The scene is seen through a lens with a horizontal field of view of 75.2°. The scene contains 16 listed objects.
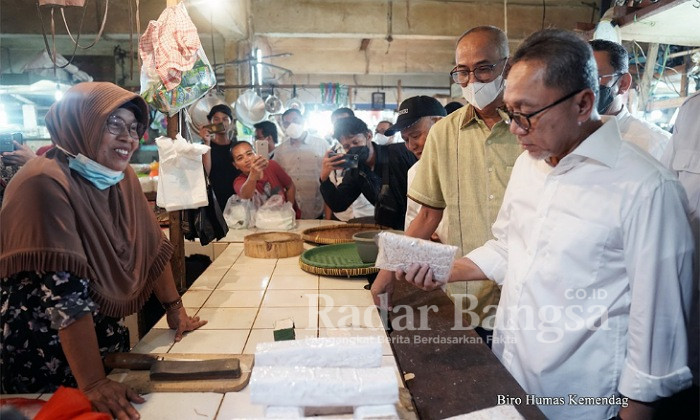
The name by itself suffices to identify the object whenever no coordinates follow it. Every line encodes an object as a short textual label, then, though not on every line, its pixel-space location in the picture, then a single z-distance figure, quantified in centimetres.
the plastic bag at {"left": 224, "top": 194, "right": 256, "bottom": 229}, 383
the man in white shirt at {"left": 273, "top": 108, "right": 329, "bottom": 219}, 532
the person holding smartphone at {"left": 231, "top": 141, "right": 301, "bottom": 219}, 377
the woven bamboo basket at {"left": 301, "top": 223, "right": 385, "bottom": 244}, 319
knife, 145
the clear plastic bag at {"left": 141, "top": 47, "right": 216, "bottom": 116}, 238
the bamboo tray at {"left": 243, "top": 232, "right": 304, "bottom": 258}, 293
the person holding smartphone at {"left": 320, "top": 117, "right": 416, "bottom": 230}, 341
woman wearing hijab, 141
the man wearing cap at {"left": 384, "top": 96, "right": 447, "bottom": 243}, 307
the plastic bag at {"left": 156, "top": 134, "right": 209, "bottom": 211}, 246
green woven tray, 245
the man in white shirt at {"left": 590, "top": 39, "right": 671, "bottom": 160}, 243
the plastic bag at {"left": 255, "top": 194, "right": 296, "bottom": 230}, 375
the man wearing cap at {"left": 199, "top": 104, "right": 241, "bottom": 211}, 470
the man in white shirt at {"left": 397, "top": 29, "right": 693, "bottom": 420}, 131
